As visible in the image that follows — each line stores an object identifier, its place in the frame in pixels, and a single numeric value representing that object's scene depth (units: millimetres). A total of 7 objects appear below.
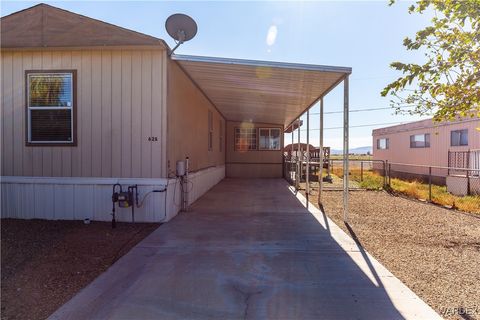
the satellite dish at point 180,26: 5684
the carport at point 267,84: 5598
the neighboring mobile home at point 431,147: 11200
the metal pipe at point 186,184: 6777
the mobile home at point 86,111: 5637
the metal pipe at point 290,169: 14264
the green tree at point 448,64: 3602
